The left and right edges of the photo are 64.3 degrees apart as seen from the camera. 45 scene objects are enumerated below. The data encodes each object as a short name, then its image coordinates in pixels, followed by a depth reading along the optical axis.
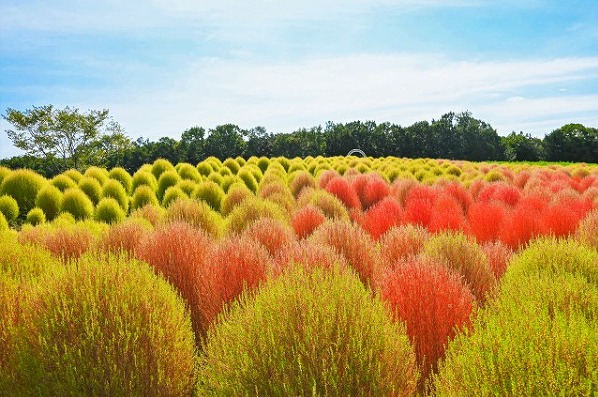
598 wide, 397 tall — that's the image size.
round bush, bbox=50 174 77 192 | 15.08
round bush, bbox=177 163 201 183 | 18.86
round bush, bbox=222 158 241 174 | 24.02
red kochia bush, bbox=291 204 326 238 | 8.00
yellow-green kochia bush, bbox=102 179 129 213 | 14.69
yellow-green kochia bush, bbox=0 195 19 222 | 12.84
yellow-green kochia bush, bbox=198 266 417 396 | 2.59
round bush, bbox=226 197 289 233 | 7.86
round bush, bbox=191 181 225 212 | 13.45
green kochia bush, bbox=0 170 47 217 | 14.27
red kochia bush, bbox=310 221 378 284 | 5.33
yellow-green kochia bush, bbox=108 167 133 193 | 17.95
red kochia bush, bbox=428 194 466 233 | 8.43
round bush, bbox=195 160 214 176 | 21.67
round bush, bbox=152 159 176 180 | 19.50
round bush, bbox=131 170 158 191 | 17.44
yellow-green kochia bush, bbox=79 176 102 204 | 15.06
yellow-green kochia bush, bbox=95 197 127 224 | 12.27
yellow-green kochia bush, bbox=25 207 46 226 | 11.91
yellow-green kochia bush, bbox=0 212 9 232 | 10.11
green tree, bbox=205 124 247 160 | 65.06
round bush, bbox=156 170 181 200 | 17.42
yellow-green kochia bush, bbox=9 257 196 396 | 3.03
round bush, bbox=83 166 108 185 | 16.88
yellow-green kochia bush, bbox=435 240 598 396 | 2.20
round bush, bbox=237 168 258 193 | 18.94
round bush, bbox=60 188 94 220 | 12.93
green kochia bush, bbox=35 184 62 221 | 13.30
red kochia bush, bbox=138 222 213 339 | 4.88
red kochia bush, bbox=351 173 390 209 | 13.88
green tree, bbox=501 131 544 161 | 71.75
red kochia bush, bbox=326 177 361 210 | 13.07
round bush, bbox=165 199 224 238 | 7.76
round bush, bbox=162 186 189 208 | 13.59
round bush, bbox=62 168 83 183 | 16.75
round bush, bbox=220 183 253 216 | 10.95
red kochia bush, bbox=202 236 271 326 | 4.39
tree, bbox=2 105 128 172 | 40.75
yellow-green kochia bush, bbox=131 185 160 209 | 14.55
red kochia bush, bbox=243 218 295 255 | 5.96
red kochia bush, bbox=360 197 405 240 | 8.79
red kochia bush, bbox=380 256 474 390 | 3.84
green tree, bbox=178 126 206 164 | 63.81
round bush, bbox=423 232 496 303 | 5.22
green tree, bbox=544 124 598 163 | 64.81
